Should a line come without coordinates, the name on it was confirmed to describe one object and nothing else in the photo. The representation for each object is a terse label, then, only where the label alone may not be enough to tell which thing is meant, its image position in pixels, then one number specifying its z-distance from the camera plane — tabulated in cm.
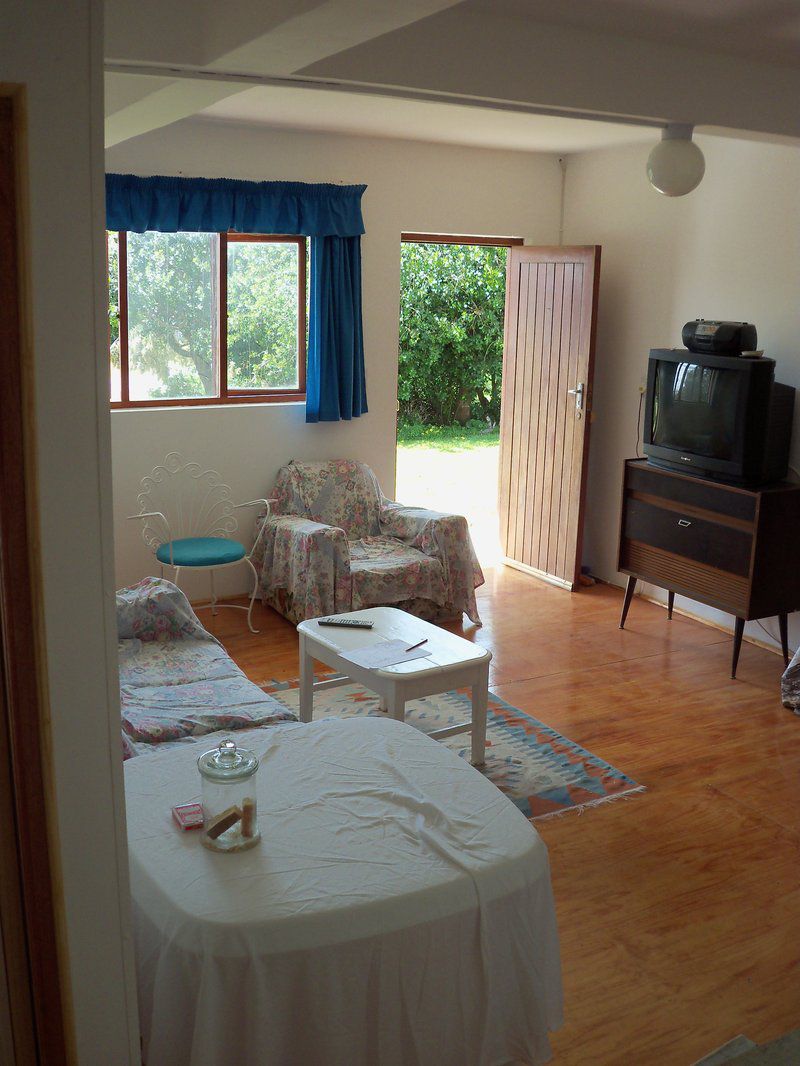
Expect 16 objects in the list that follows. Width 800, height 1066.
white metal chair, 538
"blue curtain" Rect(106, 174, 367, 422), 521
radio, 490
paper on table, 374
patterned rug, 373
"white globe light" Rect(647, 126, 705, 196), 382
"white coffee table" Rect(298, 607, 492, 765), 366
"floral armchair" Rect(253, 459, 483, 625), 520
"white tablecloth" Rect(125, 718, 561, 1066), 196
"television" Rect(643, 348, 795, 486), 480
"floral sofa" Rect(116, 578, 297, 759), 331
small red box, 230
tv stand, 474
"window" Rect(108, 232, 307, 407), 538
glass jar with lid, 221
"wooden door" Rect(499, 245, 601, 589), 603
